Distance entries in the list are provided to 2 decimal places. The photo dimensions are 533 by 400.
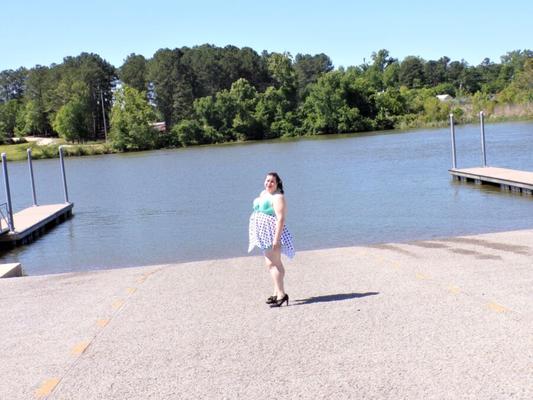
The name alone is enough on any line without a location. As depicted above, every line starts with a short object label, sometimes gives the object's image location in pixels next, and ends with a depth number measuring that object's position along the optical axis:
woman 8.16
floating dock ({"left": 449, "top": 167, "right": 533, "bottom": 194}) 27.51
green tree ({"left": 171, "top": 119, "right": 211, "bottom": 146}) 103.75
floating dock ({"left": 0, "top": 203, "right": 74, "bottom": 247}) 23.08
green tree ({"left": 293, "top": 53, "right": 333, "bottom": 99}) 180.62
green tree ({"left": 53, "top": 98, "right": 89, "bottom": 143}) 113.06
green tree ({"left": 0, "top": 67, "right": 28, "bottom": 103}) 166.50
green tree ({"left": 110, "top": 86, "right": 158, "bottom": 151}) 101.88
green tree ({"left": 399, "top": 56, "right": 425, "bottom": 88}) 167.12
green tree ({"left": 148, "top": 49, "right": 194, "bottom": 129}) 112.88
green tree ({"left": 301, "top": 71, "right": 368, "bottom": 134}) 106.31
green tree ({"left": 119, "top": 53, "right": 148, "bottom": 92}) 122.81
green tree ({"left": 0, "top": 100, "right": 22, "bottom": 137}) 130.50
